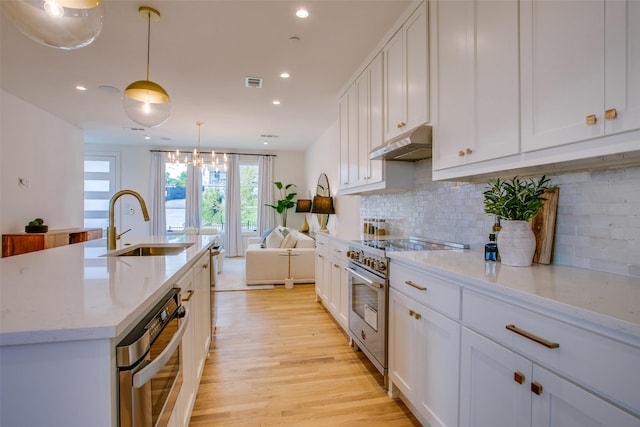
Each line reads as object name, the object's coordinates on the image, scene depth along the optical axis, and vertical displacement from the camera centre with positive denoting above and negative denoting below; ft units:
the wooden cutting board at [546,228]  5.03 -0.20
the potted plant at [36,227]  14.43 -0.61
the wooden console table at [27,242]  13.61 -1.26
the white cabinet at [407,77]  6.79 +3.32
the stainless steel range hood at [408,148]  6.51 +1.58
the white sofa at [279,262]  15.81 -2.48
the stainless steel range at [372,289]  6.77 -1.80
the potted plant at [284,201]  25.02 +1.11
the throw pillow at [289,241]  16.81 -1.45
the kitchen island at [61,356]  2.29 -1.08
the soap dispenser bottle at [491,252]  5.52 -0.65
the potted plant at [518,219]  4.82 -0.06
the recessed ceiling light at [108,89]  12.41 +5.11
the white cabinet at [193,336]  4.98 -2.39
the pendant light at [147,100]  7.59 +2.91
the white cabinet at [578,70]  3.25 +1.74
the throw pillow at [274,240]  17.04 -1.40
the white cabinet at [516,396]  2.80 -1.92
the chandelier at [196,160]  17.97 +3.34
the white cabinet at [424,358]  4.65 -2.49
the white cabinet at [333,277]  9.58 -2.19
